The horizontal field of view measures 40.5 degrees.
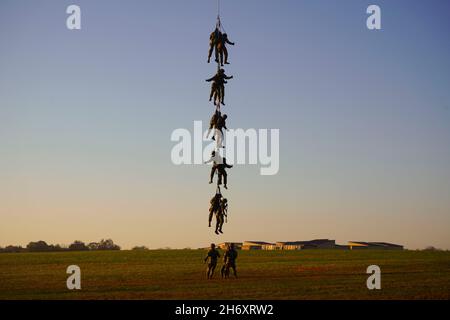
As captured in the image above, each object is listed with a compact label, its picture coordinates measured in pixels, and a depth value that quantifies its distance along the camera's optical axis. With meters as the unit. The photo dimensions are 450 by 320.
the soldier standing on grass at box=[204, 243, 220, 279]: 34.66
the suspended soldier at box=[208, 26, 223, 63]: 24.78
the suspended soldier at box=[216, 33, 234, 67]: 24.75
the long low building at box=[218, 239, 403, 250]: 121.00
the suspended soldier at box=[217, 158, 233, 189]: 25.38
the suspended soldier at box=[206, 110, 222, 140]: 25.14
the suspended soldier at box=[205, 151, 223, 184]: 25.41
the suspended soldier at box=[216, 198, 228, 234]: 25.80
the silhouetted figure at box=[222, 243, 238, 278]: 35.19
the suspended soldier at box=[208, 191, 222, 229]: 25.81
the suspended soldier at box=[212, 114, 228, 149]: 25.16
